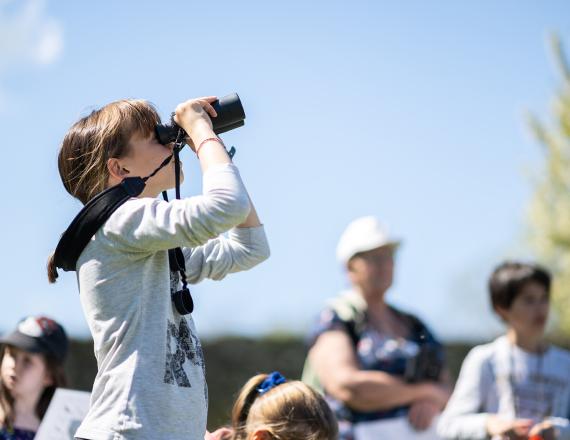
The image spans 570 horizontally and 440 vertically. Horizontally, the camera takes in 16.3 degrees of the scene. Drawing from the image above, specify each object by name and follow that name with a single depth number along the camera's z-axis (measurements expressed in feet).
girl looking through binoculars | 15.14
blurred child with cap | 26.86
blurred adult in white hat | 29.51
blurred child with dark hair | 28.77
